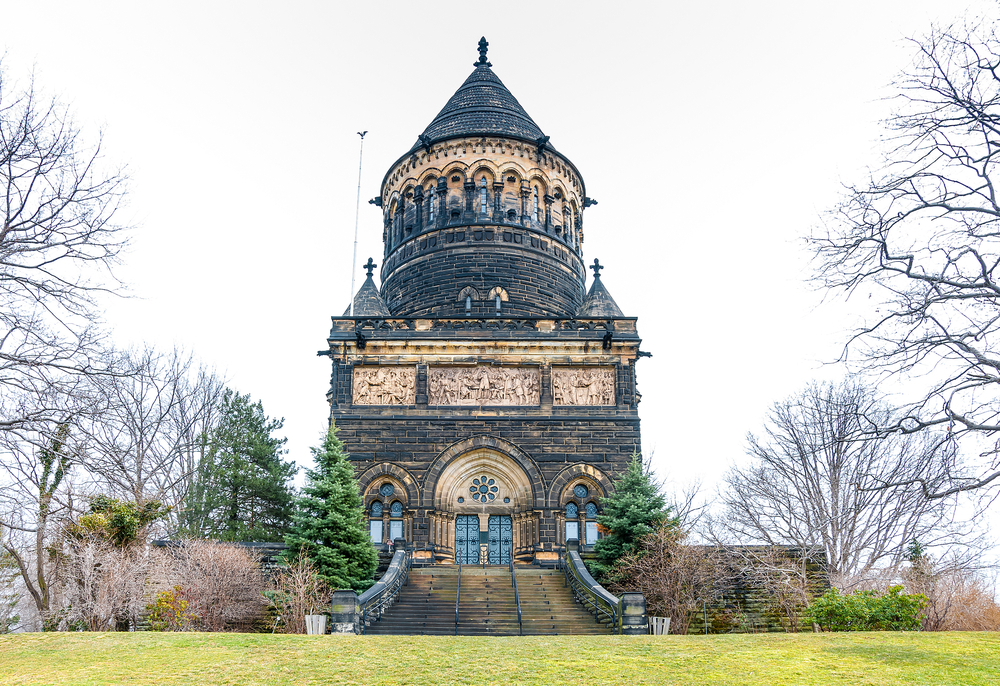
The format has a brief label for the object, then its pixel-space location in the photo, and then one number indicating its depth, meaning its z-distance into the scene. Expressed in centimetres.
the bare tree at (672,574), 1934
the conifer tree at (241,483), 3069
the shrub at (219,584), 1864
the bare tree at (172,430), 3036
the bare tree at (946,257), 1141
